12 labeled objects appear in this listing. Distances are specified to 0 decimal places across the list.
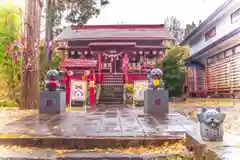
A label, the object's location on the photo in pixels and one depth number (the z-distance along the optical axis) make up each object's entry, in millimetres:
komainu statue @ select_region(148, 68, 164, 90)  9992
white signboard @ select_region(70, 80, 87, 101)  13305
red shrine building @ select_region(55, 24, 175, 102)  22281
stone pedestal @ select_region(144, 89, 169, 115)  9961
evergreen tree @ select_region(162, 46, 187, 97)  20750
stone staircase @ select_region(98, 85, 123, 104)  17991
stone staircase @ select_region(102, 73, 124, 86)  21062
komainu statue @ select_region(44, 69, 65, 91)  10173
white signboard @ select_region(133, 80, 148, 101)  13999
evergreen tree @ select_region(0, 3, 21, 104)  17381
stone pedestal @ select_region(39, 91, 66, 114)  10086
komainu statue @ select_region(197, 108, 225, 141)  4098
